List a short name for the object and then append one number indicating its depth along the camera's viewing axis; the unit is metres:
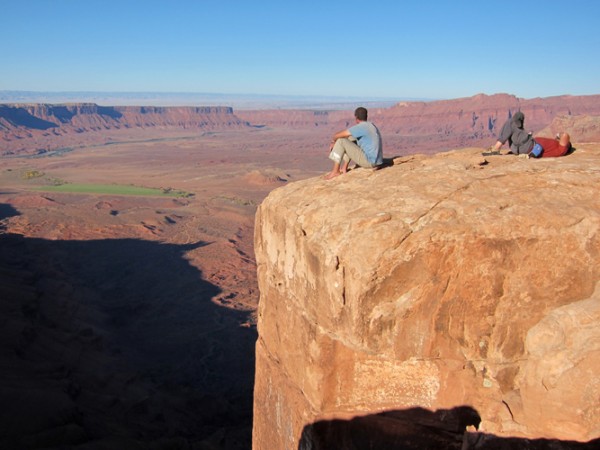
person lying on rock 6.18
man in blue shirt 5.84
